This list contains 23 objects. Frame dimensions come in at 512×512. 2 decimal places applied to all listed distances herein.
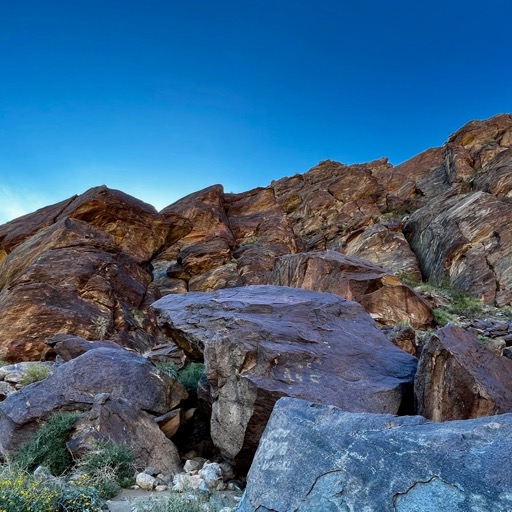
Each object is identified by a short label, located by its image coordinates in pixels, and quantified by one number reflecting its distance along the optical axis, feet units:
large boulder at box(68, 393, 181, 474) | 22.35
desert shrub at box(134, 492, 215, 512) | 15.30
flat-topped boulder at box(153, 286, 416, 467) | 21.90
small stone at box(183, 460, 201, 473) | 22.66
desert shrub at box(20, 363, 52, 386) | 36.12
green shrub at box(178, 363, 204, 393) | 31.40
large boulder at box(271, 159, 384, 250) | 115.67
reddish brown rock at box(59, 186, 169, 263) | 86.63
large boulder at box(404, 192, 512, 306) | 71.00
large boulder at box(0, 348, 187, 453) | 25.04
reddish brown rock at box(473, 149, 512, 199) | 88.17
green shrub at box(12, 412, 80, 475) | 21.68
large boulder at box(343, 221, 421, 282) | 85.76
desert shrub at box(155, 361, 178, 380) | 32.55
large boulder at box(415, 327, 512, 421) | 20.02
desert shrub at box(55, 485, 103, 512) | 14.71
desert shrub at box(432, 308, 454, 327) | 61.11
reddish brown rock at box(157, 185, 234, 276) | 99.40
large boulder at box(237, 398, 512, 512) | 9.41
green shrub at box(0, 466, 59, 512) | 13.25
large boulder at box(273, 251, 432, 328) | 61.93
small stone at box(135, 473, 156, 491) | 20.06
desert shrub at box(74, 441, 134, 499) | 18.63
